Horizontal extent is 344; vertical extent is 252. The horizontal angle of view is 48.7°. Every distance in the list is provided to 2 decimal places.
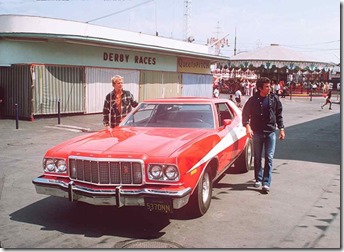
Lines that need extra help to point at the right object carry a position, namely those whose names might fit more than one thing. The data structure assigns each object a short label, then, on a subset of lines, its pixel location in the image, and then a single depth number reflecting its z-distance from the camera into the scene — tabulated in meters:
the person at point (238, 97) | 24.88
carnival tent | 33.03
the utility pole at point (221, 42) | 59.14
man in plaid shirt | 7.10
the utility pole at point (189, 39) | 33.78
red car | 4.30
